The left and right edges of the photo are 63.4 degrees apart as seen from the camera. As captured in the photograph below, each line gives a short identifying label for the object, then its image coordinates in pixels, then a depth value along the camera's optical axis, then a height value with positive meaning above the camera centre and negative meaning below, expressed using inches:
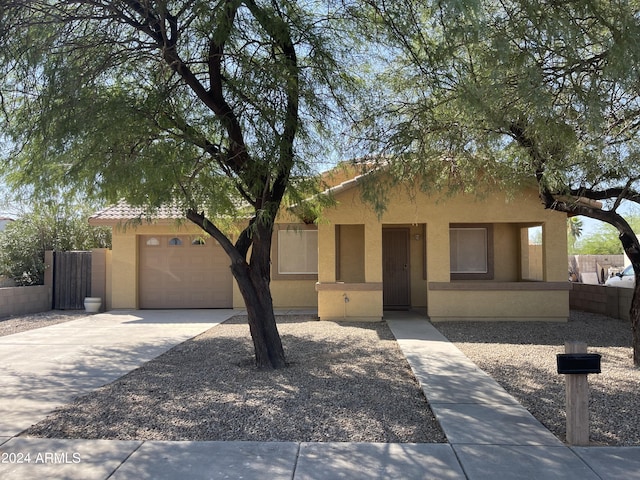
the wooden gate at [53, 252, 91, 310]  639.1 -25.2
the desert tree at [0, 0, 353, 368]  264.5 +86.9
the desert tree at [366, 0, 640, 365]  230.4 +84.2
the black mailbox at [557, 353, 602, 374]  194.1 -40.2
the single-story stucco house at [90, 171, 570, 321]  510.6 -6.0
